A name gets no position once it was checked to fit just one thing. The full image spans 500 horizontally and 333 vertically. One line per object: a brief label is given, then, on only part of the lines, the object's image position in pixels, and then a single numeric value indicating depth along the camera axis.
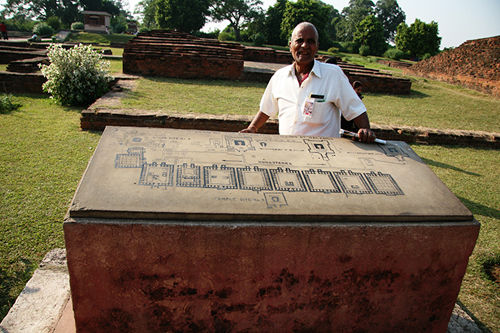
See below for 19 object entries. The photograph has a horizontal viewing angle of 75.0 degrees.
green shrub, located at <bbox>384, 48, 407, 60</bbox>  22.86
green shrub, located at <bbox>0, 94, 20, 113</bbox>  4.42
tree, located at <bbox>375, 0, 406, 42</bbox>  46.41
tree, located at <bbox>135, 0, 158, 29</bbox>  36.72
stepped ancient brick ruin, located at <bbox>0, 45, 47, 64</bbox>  9.44
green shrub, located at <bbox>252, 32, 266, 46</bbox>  23.25
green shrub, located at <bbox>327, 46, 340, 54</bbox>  22.26
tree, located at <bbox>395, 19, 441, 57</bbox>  25.03
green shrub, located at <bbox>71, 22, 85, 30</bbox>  27.59
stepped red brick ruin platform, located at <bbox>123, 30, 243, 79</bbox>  7.66
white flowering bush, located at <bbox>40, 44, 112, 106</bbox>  4.93
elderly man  1.69
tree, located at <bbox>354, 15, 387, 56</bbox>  26.05
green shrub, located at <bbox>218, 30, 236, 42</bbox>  24.75
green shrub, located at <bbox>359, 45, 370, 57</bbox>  24.06
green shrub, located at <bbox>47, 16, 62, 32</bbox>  25.12
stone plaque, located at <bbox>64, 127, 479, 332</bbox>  1.11
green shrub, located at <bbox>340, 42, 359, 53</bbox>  26.77
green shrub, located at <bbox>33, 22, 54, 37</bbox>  21.89
